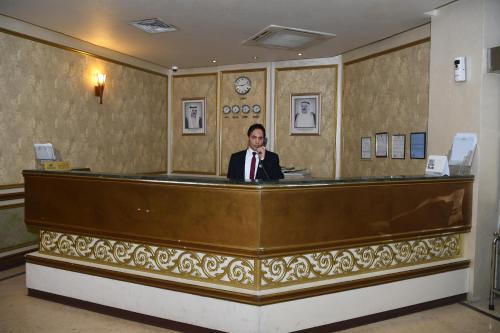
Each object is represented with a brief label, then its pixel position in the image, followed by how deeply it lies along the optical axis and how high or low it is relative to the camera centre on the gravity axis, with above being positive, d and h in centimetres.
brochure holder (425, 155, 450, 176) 402 -18
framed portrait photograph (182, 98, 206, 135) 782 +51
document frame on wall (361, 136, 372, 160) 595 -3
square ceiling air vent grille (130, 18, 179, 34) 493 +142
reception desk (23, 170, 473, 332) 311 -82
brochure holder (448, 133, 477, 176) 404 -5
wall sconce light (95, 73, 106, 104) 627 +83
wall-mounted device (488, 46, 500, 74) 388 +82
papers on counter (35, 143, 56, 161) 477 -13
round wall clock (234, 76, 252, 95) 735 +104
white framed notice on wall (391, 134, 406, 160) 533 +1
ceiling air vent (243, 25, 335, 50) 520 +140
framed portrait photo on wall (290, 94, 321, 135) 682 +51
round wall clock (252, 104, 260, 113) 728 +63
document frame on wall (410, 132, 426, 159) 498 +2
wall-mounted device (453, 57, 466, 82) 412 +77
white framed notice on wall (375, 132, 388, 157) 565 +3
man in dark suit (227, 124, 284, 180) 415 -17
